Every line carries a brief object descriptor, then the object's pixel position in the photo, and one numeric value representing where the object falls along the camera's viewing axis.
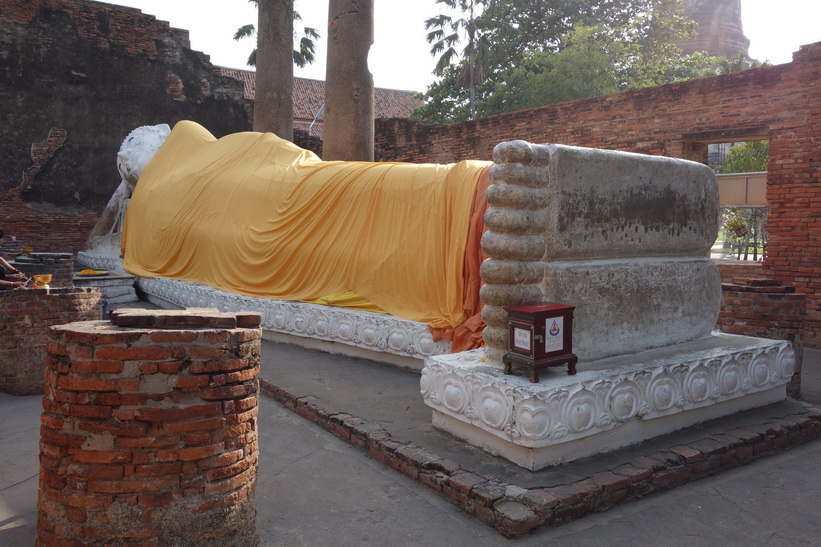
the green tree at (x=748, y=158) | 17.95
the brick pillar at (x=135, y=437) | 1.94
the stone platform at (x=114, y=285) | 7.35
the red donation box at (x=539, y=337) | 2.83
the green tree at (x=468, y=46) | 20.12
